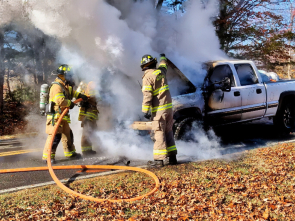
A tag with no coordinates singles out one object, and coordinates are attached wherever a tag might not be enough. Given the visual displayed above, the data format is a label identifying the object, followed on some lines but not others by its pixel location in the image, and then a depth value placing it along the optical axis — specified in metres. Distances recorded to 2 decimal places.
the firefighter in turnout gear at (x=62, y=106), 5.60
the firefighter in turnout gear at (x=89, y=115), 6.30
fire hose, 3.56
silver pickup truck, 6.13
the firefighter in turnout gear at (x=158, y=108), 5.01
